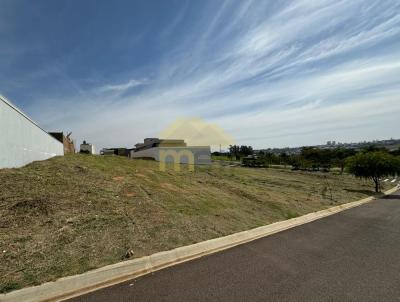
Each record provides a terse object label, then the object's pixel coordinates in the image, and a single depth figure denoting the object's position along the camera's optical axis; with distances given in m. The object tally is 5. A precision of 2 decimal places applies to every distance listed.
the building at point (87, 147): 50.66
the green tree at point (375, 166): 32.69
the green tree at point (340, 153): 84.05
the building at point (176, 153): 43.09
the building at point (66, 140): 25.17
